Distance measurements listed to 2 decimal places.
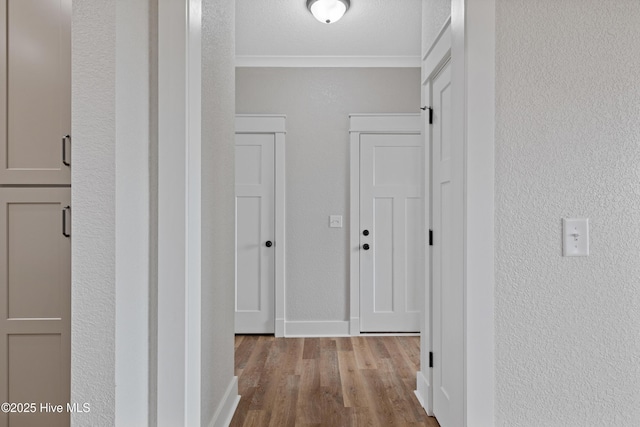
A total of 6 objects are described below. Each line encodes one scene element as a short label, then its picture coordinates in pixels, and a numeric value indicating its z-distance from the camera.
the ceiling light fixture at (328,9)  2.70
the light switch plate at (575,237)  1.24
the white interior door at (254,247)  3.81
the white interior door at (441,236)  1.94
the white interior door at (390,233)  3.81
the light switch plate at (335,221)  3.81
